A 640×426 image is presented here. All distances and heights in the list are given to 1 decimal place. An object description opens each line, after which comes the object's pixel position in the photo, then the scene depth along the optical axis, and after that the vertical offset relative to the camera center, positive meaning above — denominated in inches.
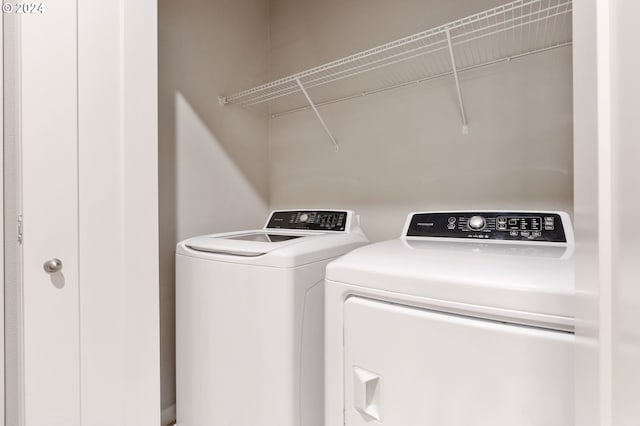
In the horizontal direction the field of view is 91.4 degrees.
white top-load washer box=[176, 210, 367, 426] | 43.2 -17.6
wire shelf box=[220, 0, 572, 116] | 51.7 +31.2
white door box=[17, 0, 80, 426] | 37.7 +0.2
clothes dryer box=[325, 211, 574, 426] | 25.6 -11.9
